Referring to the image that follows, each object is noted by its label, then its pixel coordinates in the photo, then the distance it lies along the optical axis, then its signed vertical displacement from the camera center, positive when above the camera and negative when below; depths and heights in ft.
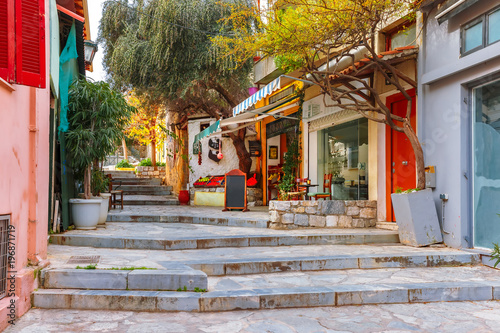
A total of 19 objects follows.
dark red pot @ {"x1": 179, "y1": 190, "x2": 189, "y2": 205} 49.64 -2.42
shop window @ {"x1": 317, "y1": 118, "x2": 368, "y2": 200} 32.71 +1.37
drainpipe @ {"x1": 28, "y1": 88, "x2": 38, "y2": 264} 16.48 -0.28
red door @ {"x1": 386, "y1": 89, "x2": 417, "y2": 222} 28.66 +1.21
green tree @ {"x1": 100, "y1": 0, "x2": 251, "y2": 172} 45.80 +13.67
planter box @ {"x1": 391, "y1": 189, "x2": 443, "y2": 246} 24.26 -2.44
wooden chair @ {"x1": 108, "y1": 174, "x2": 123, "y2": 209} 39.98 -2.57
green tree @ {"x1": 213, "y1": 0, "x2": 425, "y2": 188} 24.50 +8.58
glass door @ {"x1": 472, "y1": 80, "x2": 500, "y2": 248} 21.56 +0.55
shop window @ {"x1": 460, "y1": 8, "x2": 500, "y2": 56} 21.07 +7.27
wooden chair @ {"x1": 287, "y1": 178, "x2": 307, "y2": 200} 32.68 -1.38
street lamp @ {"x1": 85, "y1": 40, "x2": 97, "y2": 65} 32.84 +9.75
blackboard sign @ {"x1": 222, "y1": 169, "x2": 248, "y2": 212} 39.88 -1.67
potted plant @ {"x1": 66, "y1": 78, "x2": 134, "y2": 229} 27.09 +2.78
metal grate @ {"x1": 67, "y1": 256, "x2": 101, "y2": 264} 18.70 -3.76
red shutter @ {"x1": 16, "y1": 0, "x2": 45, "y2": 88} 13.62 +4.31
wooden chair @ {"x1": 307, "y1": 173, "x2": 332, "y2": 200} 37.47 -0.82
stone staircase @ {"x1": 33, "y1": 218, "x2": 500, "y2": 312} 15.71 -4.26
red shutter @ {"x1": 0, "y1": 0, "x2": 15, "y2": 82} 13.29 +4.14
